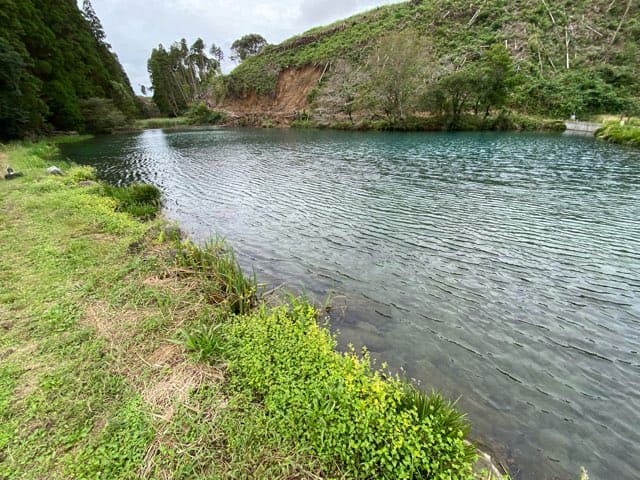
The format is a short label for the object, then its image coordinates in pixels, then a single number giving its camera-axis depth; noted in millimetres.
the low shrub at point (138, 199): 10375
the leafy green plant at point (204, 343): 3890
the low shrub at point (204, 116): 67625
